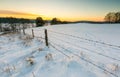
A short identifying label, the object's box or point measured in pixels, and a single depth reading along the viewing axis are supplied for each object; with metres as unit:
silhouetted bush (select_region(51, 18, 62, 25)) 42.41
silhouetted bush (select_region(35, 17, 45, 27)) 38.34
